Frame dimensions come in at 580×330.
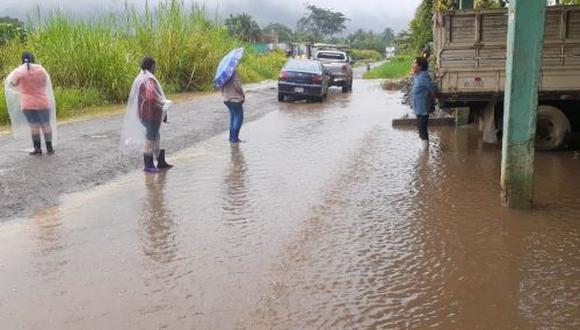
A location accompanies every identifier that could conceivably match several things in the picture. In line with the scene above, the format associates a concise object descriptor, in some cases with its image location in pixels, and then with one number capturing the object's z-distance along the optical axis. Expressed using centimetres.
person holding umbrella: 1119
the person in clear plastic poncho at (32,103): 1002
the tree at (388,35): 13758
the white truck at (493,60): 1006
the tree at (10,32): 2148
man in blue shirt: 1059
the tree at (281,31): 10572
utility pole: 636
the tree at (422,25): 2433
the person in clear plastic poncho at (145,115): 864
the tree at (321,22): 13088
